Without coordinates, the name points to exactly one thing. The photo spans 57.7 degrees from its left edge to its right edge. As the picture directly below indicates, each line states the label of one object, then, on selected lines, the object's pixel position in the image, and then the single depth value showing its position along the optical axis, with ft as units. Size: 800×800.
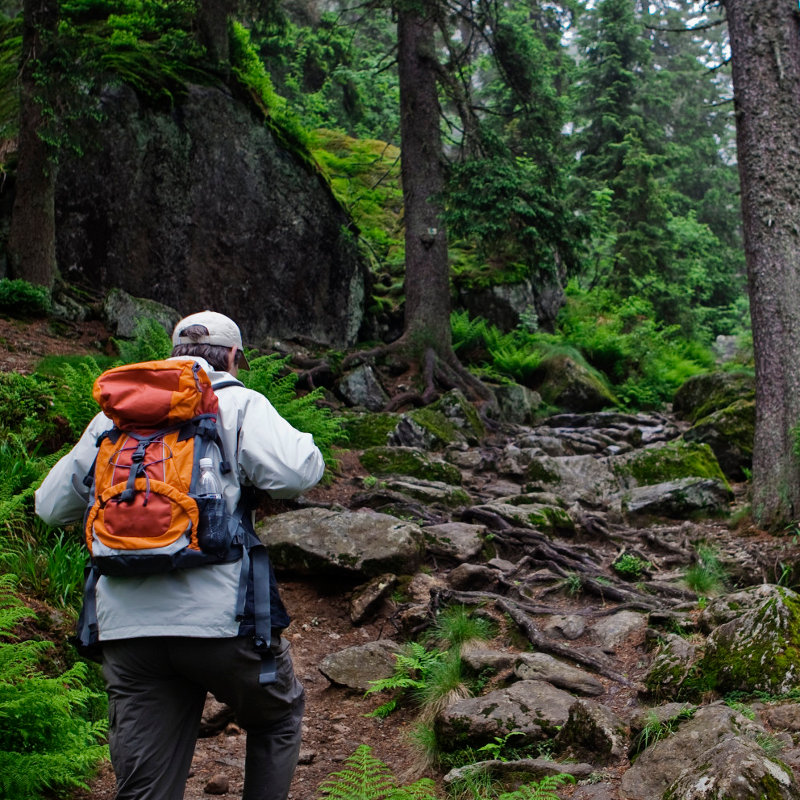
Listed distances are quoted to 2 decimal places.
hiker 7.95
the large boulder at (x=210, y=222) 35.24
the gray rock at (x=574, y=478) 29.91
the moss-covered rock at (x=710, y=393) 41.09
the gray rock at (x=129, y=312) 32.01
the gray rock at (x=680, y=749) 9.98
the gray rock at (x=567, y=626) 17.26
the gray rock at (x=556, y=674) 14.19
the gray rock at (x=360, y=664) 16.29
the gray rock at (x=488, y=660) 15.23
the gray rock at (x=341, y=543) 19.88
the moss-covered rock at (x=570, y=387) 47.14
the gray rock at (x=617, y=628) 16.74
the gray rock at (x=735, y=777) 8.00
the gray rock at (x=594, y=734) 11.52
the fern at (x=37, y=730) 9.82
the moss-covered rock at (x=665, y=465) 30.48
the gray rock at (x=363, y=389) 38.11
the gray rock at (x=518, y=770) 11.09
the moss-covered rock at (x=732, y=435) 33.96
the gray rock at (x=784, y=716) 10.78
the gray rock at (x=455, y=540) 21.53
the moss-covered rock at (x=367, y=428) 32.58
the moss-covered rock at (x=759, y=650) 12.09
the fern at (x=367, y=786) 9.07
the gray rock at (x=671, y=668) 13.08
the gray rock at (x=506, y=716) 12.46
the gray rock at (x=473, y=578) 20.30
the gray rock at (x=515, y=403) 42.57
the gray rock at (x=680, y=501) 27.55
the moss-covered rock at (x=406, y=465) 29.22
